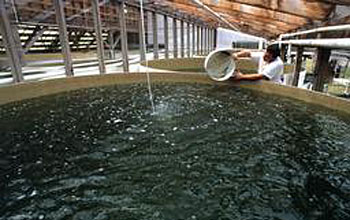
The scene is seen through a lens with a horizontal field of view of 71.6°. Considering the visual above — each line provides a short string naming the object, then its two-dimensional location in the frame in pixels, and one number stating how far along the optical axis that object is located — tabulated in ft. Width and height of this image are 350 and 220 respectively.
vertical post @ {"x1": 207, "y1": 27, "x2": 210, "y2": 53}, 57.47
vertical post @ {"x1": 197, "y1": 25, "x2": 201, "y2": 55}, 46.78
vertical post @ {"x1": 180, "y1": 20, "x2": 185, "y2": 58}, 35.62
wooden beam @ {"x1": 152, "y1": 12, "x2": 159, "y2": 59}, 25.85
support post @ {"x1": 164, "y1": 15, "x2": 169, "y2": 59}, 29.17
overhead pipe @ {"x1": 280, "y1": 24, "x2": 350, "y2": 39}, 5.51
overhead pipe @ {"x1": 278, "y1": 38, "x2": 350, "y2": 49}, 4.53
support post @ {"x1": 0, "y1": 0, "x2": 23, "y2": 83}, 12.46
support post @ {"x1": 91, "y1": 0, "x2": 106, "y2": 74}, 17.26
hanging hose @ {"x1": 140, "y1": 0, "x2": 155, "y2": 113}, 11.08
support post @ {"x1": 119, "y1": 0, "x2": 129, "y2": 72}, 19.67
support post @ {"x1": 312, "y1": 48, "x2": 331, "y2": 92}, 10.36
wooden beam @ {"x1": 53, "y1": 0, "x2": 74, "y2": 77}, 14.66
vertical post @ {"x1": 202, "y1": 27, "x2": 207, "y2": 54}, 51.86
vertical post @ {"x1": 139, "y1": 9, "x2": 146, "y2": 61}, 22.45
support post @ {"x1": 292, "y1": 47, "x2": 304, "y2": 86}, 13.00
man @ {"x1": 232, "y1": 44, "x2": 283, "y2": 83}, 11.01
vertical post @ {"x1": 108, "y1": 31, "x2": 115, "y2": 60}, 29.84
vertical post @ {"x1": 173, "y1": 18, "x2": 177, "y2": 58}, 32.46
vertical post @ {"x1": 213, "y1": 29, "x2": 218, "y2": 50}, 63.41
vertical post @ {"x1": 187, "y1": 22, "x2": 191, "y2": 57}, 39.65
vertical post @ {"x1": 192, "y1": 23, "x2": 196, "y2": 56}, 42.62
